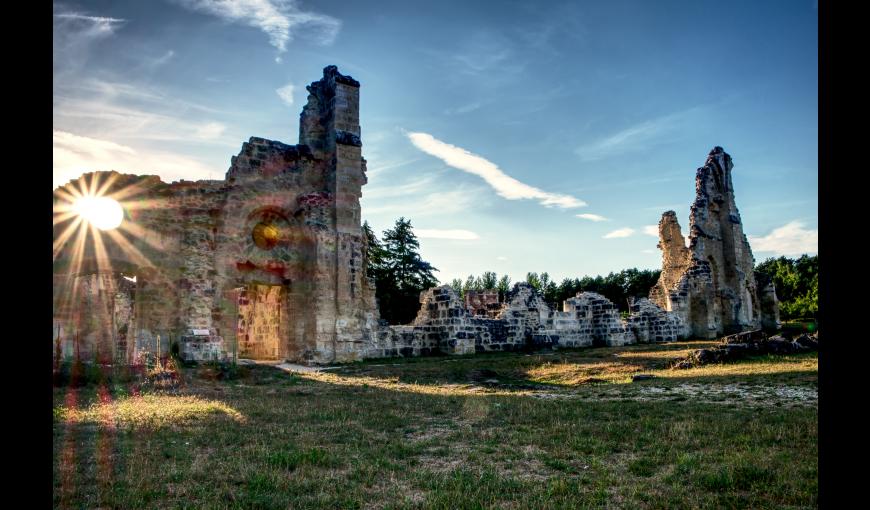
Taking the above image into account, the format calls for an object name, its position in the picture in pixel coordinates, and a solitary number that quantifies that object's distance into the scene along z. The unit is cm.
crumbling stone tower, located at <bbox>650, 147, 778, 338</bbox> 2541
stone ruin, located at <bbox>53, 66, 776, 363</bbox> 1630
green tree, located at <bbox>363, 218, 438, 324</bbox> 3881
